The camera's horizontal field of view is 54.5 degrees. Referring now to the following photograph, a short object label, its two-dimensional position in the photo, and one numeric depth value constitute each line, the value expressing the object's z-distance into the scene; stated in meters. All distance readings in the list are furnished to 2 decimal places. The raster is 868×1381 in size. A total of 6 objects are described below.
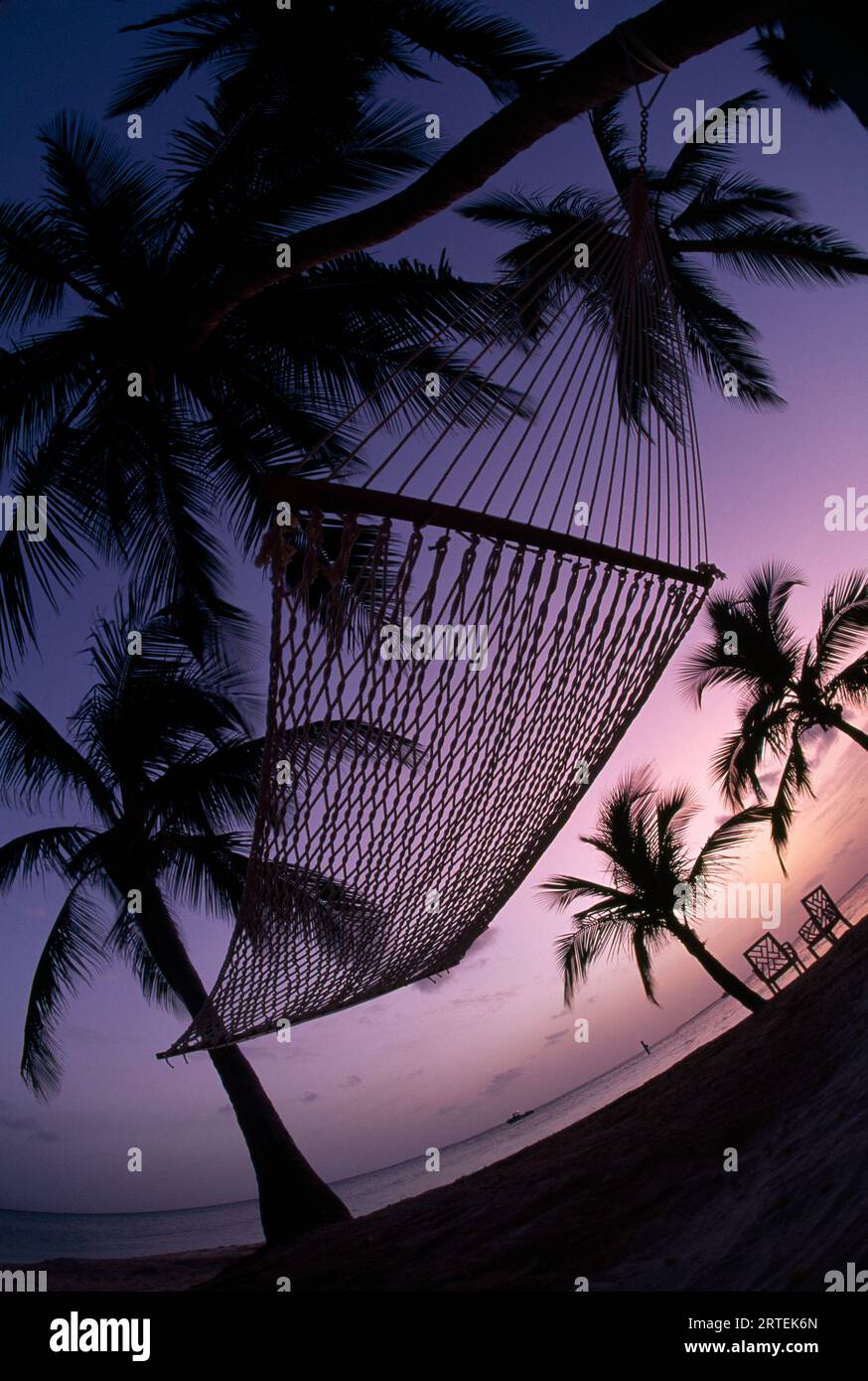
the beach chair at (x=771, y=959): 10.11
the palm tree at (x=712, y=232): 5.90
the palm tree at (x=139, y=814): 6.42
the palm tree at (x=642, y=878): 9.13
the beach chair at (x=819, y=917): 10.32
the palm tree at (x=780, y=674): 8.71
